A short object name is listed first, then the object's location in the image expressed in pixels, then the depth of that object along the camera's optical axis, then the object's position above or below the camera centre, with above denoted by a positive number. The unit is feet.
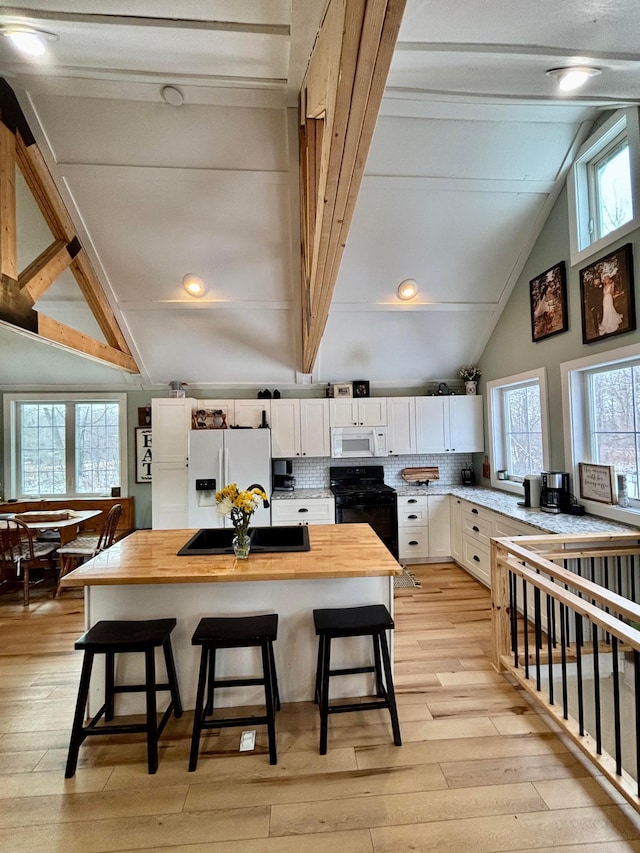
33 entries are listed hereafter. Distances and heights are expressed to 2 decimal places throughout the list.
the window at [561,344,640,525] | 8.80 +0.40
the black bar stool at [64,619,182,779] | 5.72 -3.43
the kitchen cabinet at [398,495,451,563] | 14.39 -3.70
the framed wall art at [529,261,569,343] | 10.50 +3.76
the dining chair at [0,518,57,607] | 11.62 -3.54
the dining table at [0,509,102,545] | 12.39 -2.70
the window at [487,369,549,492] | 12.05 +0.18
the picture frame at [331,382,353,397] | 15.92 +1.96
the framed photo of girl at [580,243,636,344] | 8.43 +3.16
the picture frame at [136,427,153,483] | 16.51 -0.79
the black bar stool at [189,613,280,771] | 5.78 -3.28
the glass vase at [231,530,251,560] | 7.15 -2.05
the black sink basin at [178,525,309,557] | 8.84 -2.41
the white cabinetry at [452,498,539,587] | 11.00 -3.28
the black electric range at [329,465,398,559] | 14.20 -2.85
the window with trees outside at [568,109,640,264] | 8.29 +6.02
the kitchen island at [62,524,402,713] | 6.85 -3.06
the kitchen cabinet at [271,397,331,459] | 15.28 +0.36
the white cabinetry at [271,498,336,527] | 14.21 -2.83
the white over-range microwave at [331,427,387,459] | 15.51 -0.28
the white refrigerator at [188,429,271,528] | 13.91 -1.02
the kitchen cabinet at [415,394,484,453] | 15.61 +0.48
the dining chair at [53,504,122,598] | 12.48 -3.53
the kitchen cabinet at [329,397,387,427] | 15.46 +0.96
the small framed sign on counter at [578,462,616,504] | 9.04 -1.33
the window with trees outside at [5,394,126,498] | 16.40 -0.14
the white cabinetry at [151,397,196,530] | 14.34 -0.89
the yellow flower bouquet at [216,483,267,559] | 7.09 -1.34
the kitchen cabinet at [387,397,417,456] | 15.57 +0.32
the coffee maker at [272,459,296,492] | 15.60 -1.64
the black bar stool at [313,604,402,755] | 6.00 -3.37
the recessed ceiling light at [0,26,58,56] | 6.20 +6.87
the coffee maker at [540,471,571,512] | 10.18 -1.71
